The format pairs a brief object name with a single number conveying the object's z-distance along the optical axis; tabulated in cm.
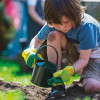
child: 310
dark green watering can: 304
